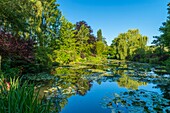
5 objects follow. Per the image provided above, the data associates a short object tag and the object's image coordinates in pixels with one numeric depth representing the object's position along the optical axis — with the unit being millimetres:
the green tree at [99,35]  29793
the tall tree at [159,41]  8558
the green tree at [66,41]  11776
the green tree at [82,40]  16188
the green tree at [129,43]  21348
